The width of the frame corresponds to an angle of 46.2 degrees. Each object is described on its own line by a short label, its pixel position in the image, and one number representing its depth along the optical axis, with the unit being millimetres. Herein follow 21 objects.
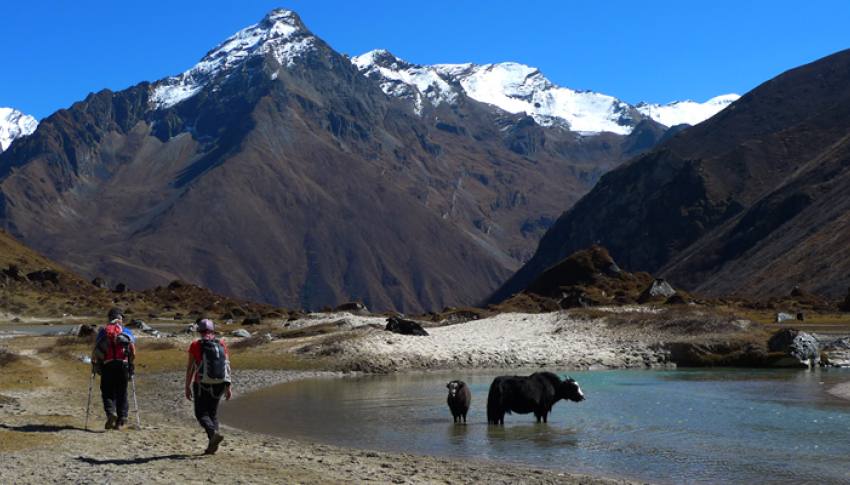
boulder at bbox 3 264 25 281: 158250
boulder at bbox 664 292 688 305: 76438
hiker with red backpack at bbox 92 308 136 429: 24766
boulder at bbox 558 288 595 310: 85406
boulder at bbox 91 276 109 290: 183000
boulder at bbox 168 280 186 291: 171862
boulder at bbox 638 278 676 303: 84812
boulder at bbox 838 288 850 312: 97625
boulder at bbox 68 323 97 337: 67625
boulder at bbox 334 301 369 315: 128262
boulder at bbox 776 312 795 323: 79412
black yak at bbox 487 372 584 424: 31516
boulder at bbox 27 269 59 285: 163875
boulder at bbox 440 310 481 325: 99731
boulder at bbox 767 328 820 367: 52812
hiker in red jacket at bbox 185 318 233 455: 21016
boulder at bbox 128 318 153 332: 88338
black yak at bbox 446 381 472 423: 31484
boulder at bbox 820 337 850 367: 53562
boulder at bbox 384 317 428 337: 66125
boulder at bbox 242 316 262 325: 106344
